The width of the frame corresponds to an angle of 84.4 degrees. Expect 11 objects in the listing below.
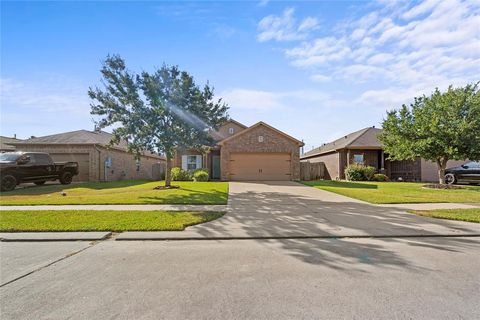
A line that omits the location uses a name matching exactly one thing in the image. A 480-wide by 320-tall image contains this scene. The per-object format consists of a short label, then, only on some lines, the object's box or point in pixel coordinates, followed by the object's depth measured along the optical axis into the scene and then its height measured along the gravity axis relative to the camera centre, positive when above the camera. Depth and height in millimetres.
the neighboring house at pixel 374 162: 22719 +534
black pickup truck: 13948 +51
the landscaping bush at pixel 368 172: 21734 -334
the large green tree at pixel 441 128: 14828 +2368
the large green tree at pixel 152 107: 13477 +3218
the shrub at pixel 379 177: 22012 -761
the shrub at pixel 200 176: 19938 -530
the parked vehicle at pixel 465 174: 17594 -443
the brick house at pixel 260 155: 20641 +1075
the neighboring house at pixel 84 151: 19469 +1394
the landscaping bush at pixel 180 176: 20547 -536
